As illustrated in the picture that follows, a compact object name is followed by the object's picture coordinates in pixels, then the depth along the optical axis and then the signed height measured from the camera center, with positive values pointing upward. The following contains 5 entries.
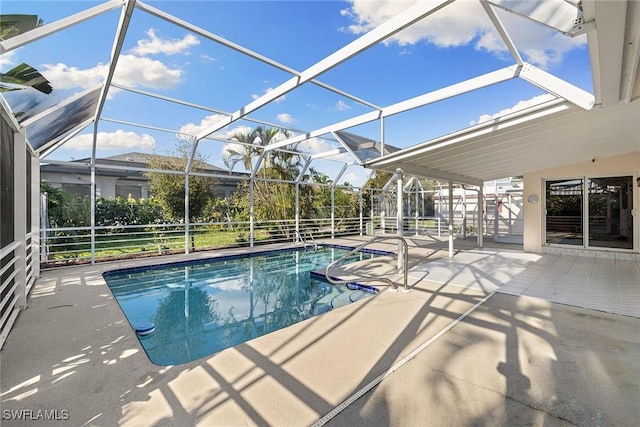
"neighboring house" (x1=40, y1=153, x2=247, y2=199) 10.60 +1.45
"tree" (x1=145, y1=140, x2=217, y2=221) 10.04 +0.99
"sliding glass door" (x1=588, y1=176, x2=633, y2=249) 7.50 -0.04
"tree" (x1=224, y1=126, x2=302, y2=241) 12.34 +1.62
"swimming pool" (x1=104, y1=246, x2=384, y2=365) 4.07 -1.73
